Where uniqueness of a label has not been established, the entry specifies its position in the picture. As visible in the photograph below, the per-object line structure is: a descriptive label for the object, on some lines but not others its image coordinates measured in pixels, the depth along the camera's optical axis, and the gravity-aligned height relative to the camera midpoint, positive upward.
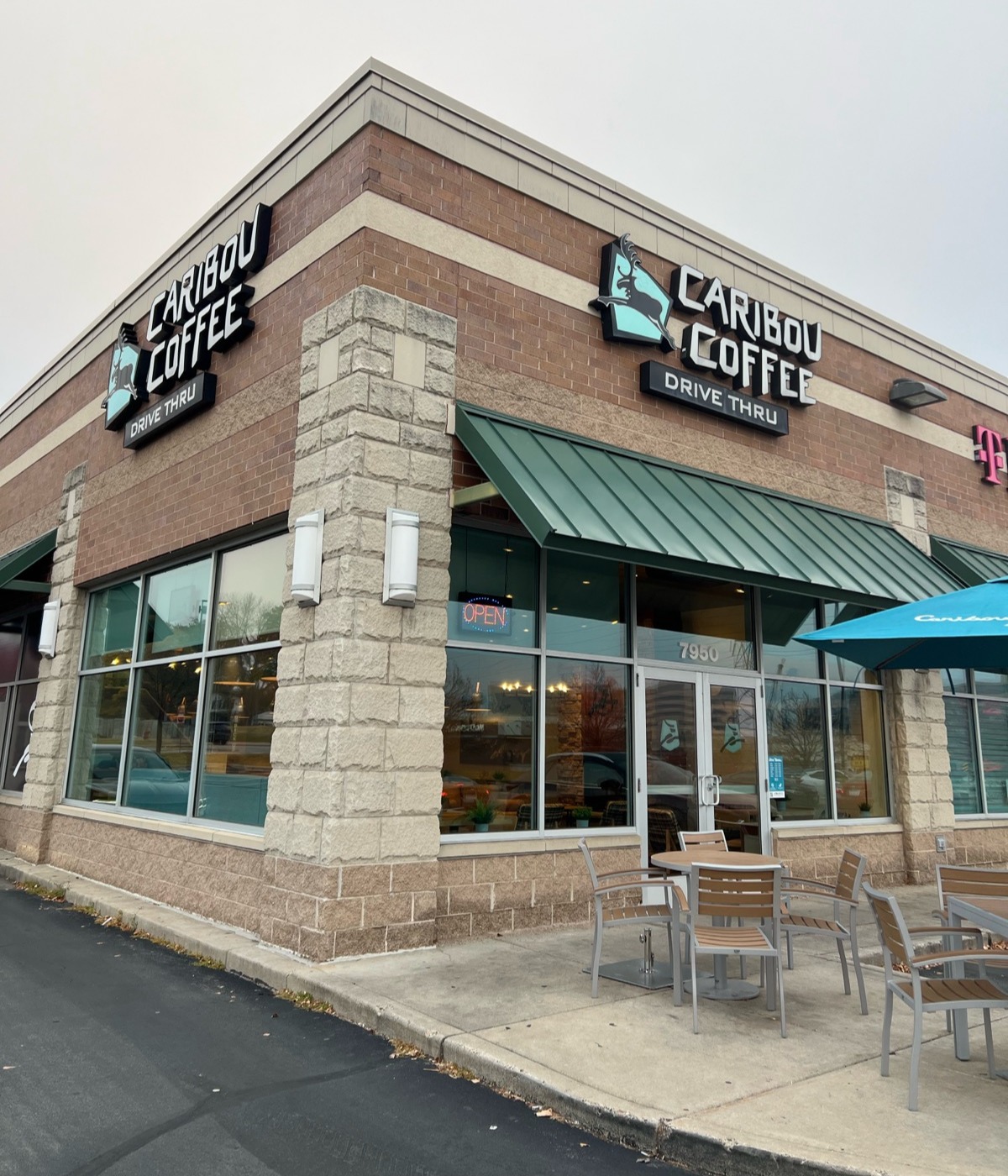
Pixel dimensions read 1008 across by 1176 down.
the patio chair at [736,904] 5.31 -0.71
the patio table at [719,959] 6.06 -1.17
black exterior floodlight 12.37 +5.35
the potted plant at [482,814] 8.01 -0.31
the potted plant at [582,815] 8.68 -0.33
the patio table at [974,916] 4.60 -0.68
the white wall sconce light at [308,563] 7.40 +1.72
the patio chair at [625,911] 5.98 -0.89
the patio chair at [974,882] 5.86 -0.60
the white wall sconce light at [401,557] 7.30 +1.76
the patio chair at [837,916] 6.02 -0.91
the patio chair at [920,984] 4.23 -0.97
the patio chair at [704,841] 7.48 -0.47
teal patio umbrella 6.29 +1.23
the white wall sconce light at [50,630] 12.18 +1.86
